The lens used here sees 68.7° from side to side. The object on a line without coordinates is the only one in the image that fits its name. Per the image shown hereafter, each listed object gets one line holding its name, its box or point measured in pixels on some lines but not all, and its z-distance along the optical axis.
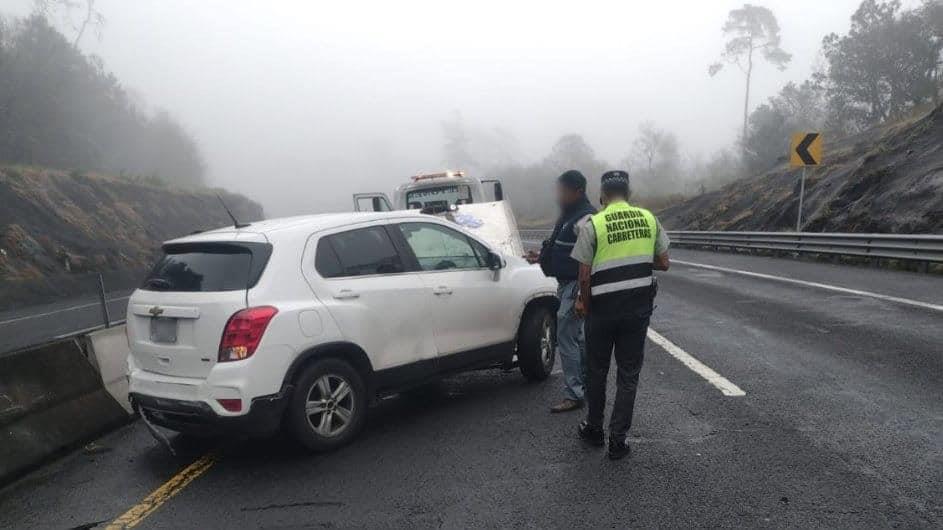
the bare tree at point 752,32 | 59.06
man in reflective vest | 4.57
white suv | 4.51
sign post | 19.42
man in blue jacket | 5.58
